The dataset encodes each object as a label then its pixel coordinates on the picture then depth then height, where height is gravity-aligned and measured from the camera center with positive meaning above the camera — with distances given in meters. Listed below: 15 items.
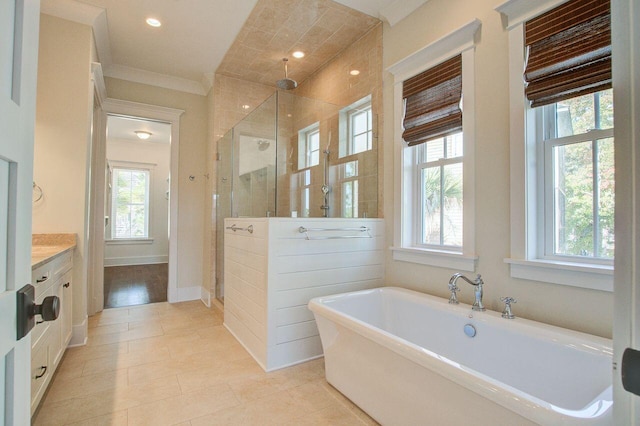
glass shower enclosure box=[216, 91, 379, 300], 3.07 +0.57
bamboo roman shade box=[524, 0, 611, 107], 1.58 +0.87
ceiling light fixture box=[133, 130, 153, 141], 6.49 +1.66
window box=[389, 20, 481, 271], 2.22 +0.51
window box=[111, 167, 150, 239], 7.44 +0.31
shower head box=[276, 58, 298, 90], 3.76 +1.56
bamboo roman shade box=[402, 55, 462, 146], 2.32 +0.87
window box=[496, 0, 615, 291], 1.64 +0.42
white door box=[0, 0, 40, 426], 0.55 +0.06
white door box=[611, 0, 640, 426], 0.38 +0.01
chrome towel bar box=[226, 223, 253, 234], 2.69 -0.11
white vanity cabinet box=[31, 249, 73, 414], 1.75 -0.71
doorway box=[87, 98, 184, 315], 3.71 +0.37
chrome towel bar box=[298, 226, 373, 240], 2.49 -0.11
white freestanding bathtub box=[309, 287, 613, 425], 1.14 -0.70
